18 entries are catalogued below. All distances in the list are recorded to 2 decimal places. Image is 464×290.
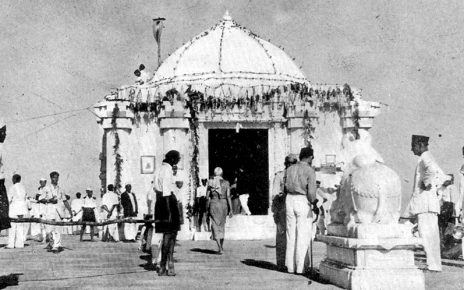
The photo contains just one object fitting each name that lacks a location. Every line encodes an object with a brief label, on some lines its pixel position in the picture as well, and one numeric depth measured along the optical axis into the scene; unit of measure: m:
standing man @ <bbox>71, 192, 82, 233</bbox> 22.98
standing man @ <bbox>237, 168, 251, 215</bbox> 26.06
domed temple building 20.02
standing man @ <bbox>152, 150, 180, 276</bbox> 10.14
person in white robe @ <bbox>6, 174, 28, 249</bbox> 16.08
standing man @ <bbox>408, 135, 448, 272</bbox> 10.88
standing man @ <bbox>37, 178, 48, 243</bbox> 16.17
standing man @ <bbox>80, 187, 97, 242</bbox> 18.27
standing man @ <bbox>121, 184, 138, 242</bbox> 18.17
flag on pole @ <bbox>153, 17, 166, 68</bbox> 25.95
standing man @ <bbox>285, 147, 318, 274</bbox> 10.18
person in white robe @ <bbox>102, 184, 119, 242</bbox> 18.78
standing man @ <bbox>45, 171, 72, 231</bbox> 15.93
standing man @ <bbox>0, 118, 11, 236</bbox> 8.86
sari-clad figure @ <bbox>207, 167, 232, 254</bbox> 14.34
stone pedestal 8.27
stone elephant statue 8.77
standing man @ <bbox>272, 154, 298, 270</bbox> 11.33
